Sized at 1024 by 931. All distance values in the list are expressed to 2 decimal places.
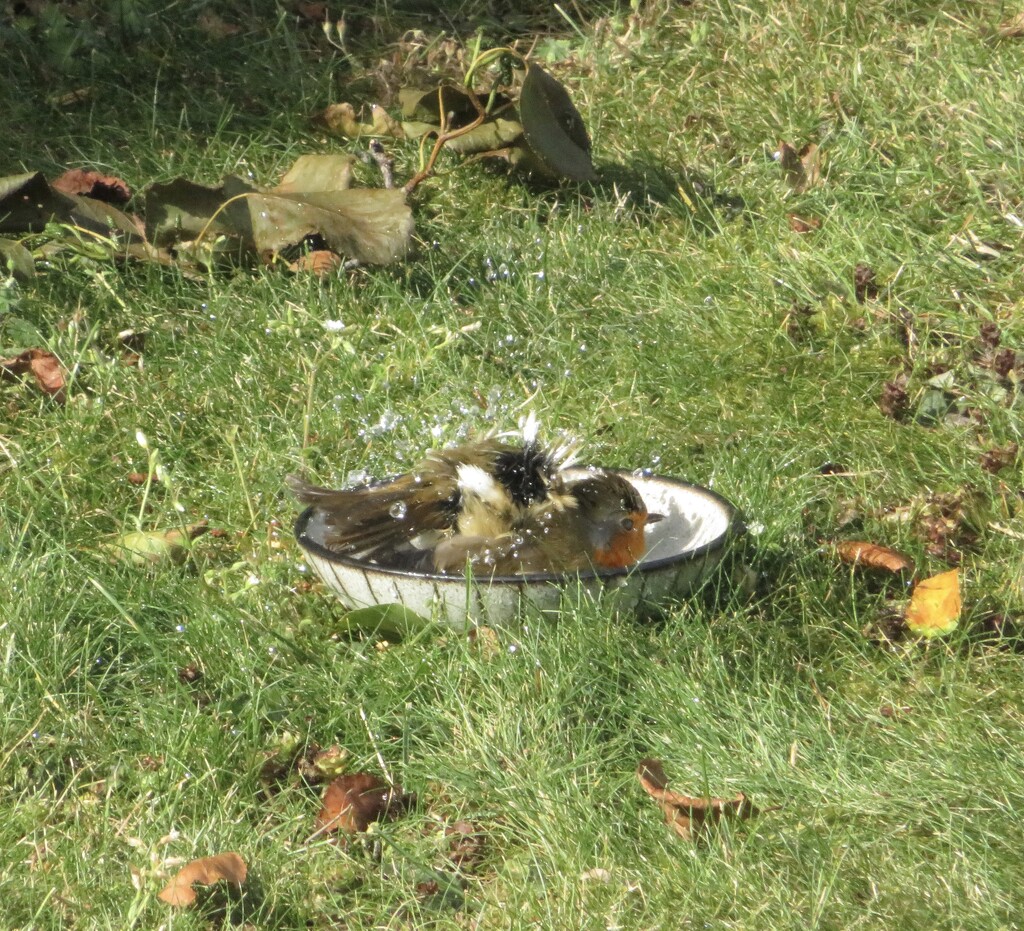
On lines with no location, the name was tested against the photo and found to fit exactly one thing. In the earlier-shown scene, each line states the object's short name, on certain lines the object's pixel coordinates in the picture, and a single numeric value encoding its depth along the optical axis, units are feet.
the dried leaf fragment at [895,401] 31.19
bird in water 24.73
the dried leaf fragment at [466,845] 20.72
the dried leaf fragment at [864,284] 34.17
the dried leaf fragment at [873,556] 26.71
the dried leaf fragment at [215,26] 47.04
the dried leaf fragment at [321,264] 35.96
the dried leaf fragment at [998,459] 28.91
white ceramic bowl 22.99
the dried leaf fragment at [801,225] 37.81
